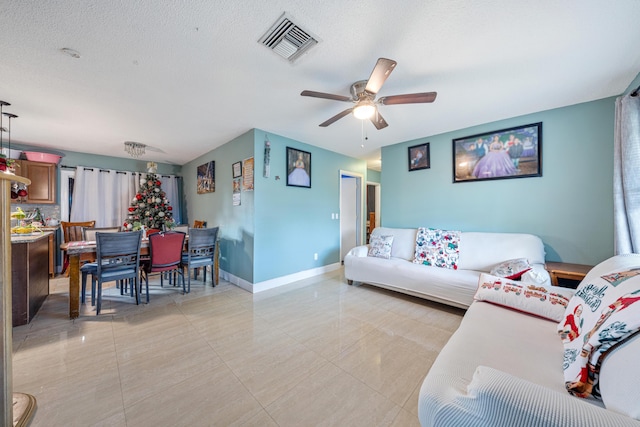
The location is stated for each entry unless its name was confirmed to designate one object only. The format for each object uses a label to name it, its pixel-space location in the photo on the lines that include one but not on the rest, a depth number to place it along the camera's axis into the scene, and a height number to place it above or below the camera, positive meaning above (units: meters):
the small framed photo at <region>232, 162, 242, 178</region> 3.63 +0.69
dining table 2.45 -0.67
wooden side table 2.22 -0.59
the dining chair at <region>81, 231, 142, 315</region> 2.54 -0.56
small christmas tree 4.70 +0.14
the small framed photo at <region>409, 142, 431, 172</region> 3.66 +0.91
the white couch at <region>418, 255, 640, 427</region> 0.66 -0.64
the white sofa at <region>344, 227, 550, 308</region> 2.56 -0.72
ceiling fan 1.70 +1.01
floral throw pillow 3.05 -0.50
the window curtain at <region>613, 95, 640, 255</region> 2.00 +0.34
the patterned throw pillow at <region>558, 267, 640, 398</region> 0.81 -0.47
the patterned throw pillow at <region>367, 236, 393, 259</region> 3.50 -0.54
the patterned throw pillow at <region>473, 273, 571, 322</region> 1.53 -0.62
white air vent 1.49 +1.22
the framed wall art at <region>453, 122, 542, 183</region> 2.82 +0.78
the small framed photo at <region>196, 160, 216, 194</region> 4.39 +0.69
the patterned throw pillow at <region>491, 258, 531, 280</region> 2.20 -0.58
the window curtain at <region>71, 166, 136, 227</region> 4.47 +0.34
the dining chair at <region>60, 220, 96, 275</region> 4.21 -0.40
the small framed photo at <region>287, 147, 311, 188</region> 3.76 +0.76
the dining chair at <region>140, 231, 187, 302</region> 2.98 -0.55
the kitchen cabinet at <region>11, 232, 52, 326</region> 2.29 -0.71
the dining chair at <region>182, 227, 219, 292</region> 3.31 -0.56
